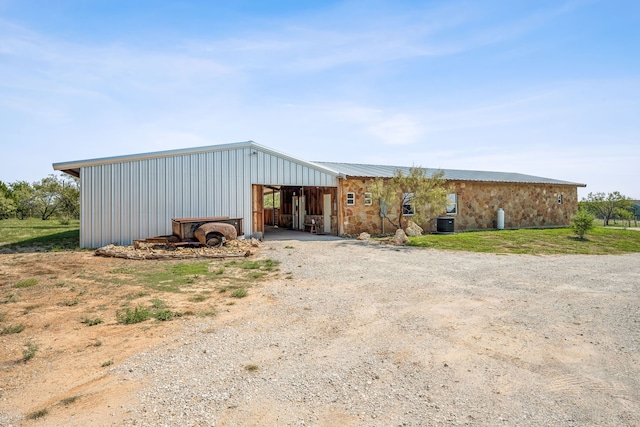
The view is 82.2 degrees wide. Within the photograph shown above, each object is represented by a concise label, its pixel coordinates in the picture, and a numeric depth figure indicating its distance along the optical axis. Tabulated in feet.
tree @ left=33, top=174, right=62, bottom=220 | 117.50
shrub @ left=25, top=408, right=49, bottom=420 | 10.35
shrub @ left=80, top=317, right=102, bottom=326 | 18.02
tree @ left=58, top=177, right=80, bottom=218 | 113.60
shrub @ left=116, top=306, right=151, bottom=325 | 18.33
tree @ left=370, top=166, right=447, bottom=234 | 56.75
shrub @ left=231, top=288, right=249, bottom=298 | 23.42
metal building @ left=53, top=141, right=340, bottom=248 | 47.91
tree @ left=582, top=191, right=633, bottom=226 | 102.37
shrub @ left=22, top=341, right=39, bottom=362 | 14.19
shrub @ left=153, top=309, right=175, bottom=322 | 18.68
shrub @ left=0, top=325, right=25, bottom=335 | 16.62
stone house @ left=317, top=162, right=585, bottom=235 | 62.03
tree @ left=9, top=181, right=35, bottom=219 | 120.98
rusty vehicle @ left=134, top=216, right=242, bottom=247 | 44.52
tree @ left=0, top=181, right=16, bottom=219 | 116.16
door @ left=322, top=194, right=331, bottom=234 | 66.44
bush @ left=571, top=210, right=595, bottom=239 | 57.52
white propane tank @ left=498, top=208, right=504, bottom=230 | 75.10
